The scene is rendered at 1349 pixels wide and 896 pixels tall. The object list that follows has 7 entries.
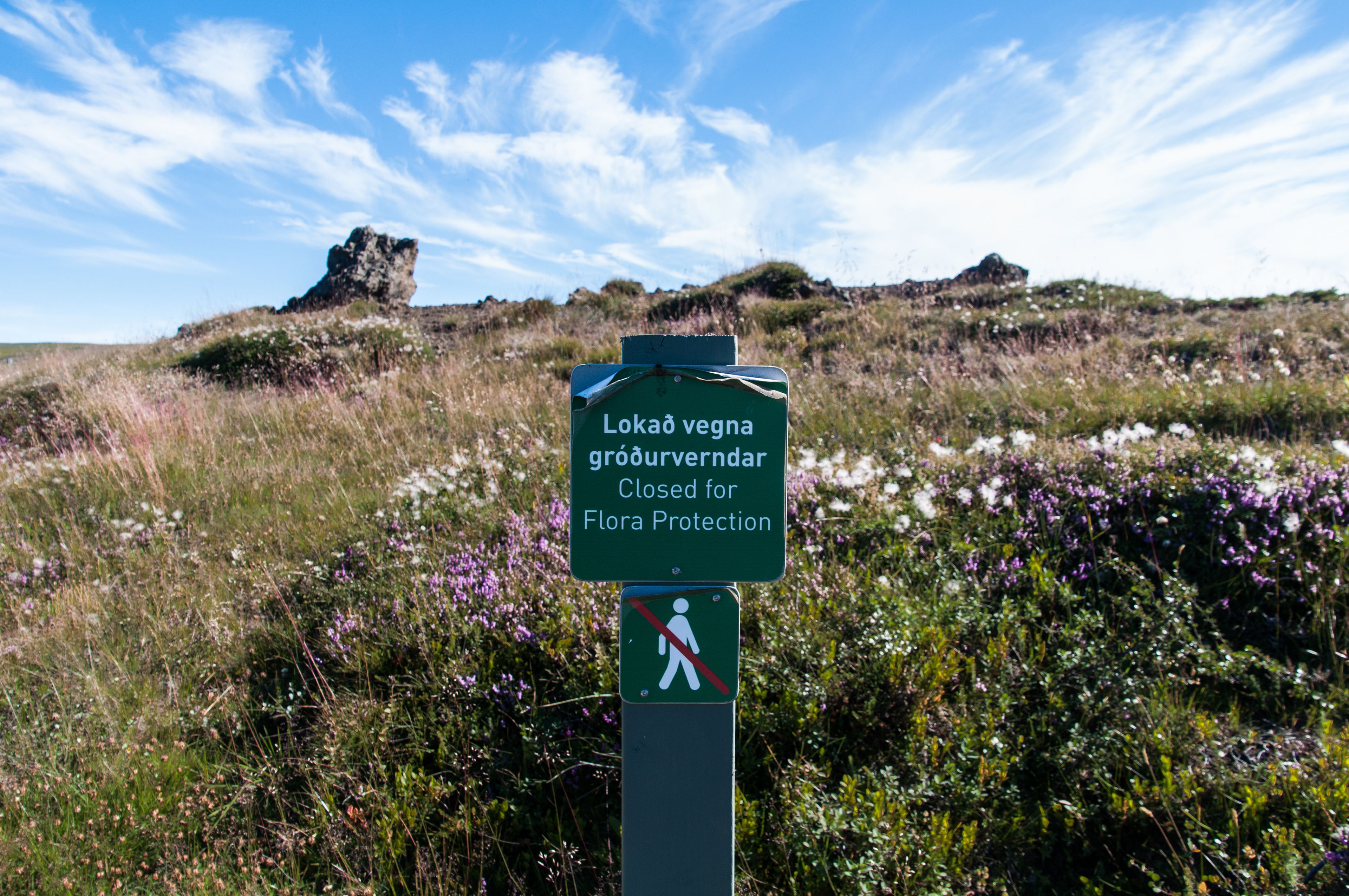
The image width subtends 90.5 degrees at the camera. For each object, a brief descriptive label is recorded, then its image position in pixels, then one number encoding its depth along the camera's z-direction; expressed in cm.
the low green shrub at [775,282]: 1475
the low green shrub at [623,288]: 1708
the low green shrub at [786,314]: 1163
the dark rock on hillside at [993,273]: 1480
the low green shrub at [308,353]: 1109
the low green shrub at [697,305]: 1334
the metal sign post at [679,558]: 151
